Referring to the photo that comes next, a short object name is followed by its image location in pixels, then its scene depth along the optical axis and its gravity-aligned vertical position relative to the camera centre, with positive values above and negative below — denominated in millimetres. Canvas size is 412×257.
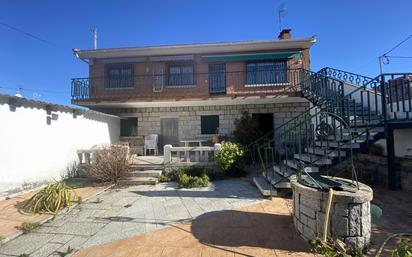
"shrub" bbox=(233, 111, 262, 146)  12094 +334
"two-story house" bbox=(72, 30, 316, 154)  13164 +2947
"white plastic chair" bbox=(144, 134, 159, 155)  12742 -233
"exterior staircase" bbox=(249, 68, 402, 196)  5891 -119
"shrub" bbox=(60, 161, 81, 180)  8625 -1109
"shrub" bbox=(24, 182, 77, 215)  5328 -1328
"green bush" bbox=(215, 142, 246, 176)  8492 -719
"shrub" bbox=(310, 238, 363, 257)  2912 -1422
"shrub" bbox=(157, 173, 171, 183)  8302 -1337
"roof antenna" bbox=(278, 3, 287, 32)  16047 +8245
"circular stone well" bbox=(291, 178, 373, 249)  3359 -1099
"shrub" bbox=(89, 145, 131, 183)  7879 -811
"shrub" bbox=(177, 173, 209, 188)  7395 -1298
